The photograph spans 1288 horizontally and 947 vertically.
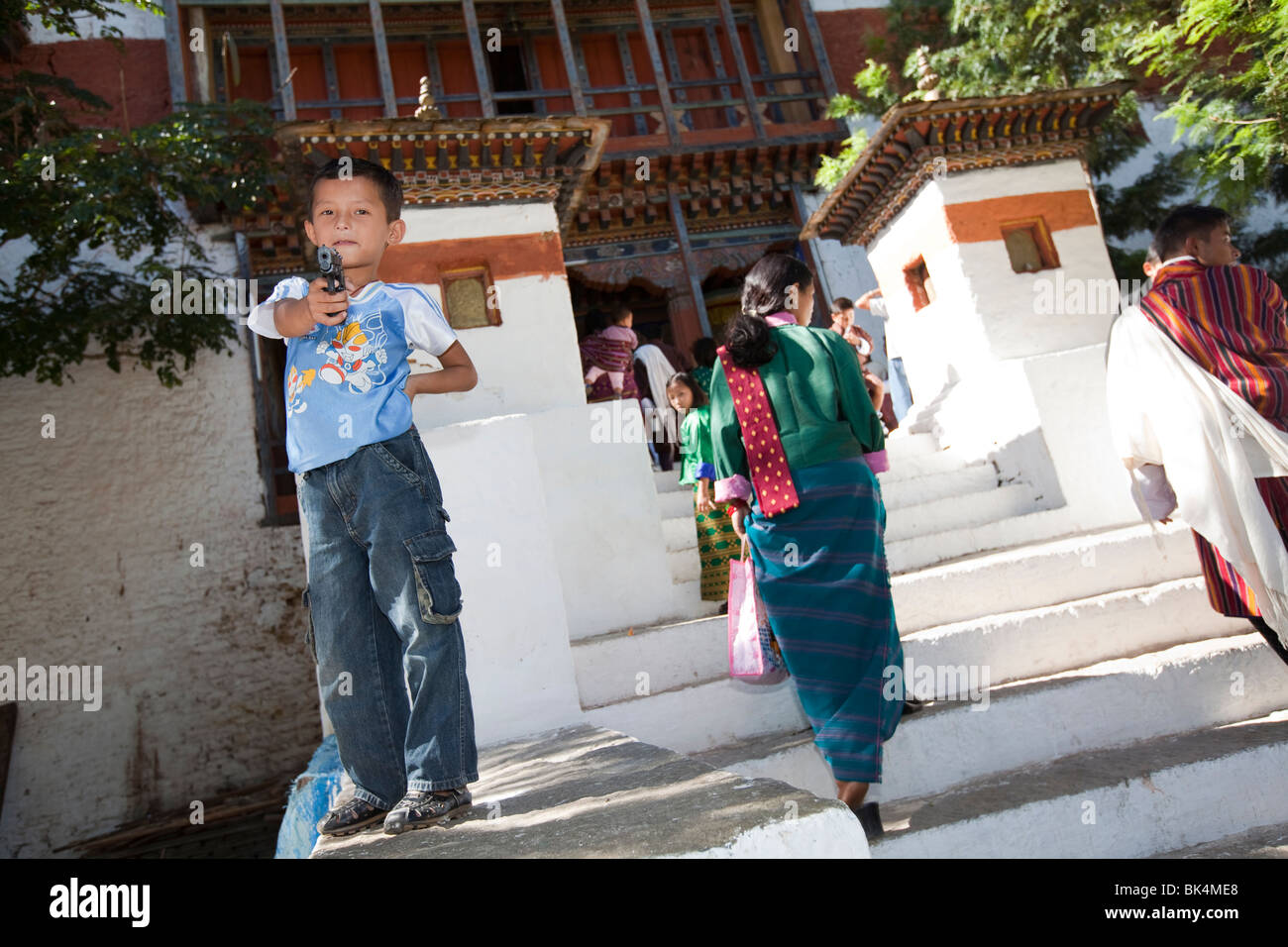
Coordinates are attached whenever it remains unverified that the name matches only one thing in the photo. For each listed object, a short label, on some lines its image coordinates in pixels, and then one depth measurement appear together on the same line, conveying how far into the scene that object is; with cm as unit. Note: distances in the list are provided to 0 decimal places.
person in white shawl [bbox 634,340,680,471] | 809
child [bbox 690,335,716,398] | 764
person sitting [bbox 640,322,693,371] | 881
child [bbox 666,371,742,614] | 453
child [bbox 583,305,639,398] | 800
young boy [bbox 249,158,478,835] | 201
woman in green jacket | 269
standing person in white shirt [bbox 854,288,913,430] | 773
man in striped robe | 311
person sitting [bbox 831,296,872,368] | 774
